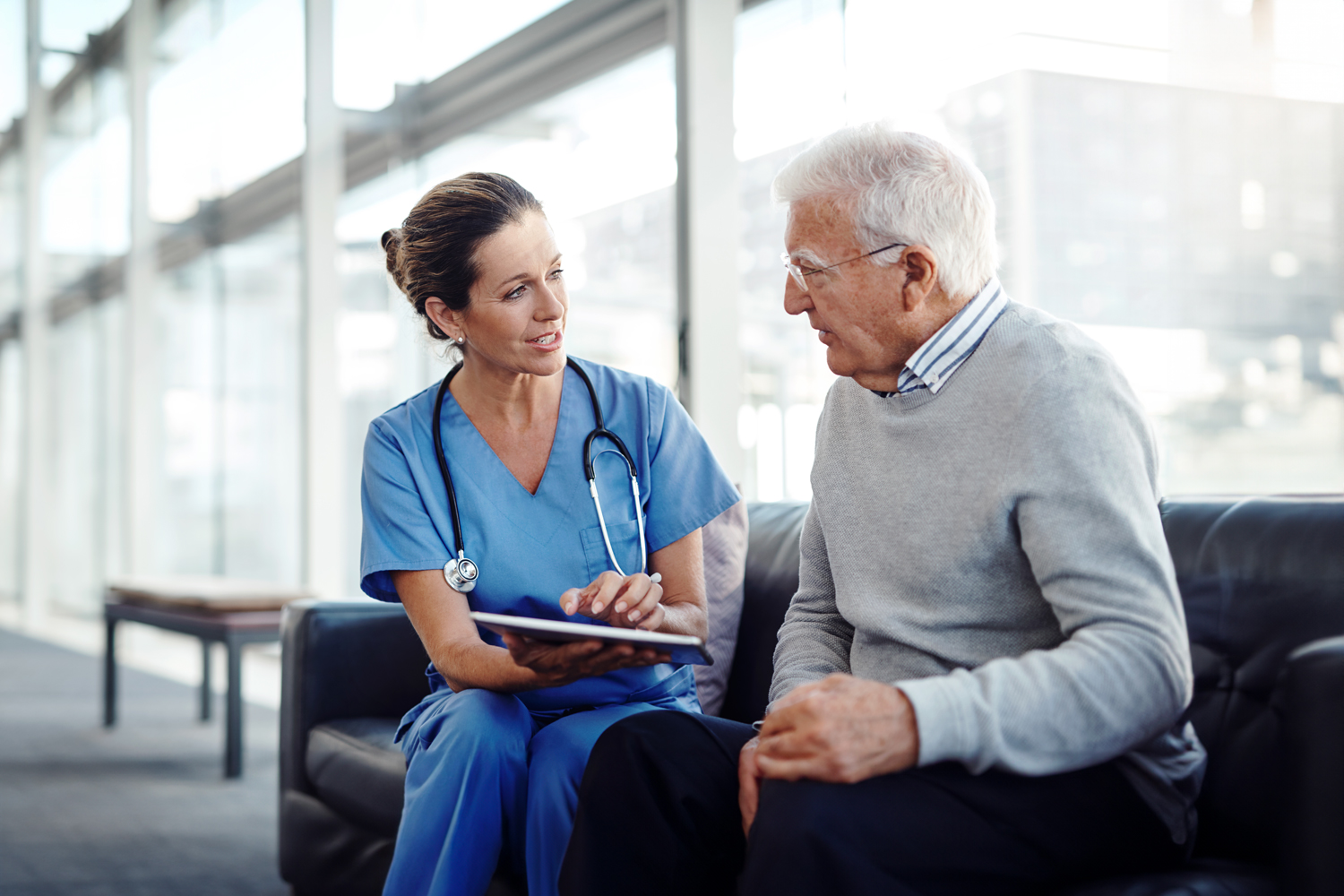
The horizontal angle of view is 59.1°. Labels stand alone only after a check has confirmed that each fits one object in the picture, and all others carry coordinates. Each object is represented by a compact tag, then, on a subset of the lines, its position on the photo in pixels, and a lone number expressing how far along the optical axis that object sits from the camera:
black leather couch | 0.94
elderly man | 1.05
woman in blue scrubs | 1.45
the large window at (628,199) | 2.14
